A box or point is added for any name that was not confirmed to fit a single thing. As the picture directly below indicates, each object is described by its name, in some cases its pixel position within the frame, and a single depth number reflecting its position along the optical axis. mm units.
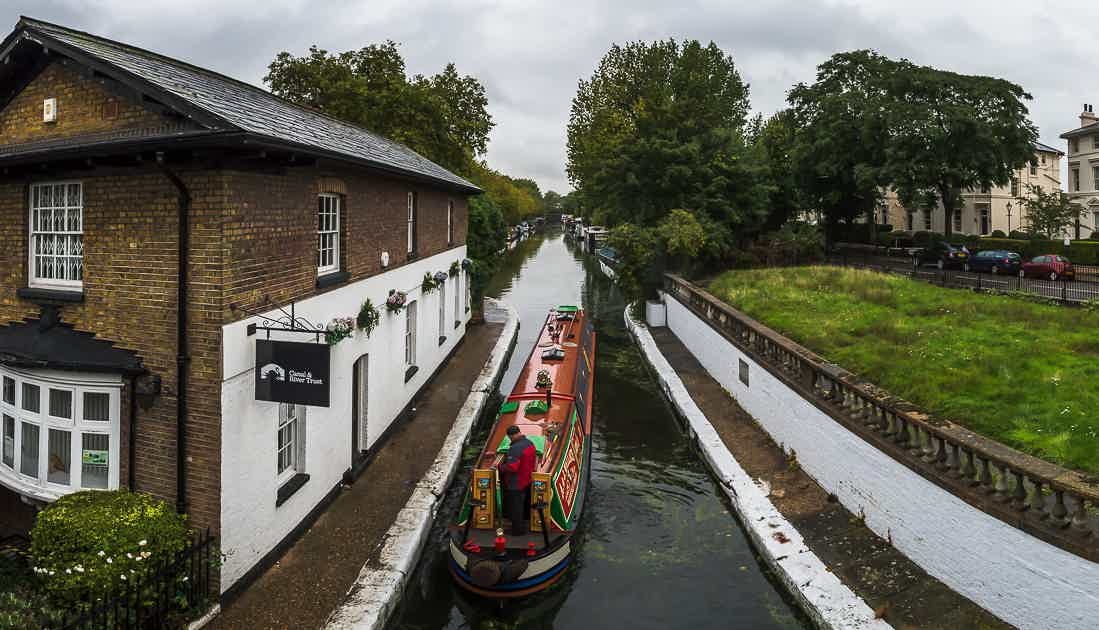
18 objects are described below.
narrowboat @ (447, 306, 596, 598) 9305
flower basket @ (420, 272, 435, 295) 18672
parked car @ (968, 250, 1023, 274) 32031
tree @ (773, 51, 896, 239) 36250
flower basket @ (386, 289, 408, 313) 14758
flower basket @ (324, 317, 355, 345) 10047
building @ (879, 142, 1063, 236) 52031
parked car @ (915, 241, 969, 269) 35062
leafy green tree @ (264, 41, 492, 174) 34219
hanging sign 8492
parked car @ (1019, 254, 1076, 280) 29016
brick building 8406
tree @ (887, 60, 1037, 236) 34125
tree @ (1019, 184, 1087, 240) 40594
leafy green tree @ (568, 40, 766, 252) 35469
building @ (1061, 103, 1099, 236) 47156
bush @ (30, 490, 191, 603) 7086
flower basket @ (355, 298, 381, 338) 12914
